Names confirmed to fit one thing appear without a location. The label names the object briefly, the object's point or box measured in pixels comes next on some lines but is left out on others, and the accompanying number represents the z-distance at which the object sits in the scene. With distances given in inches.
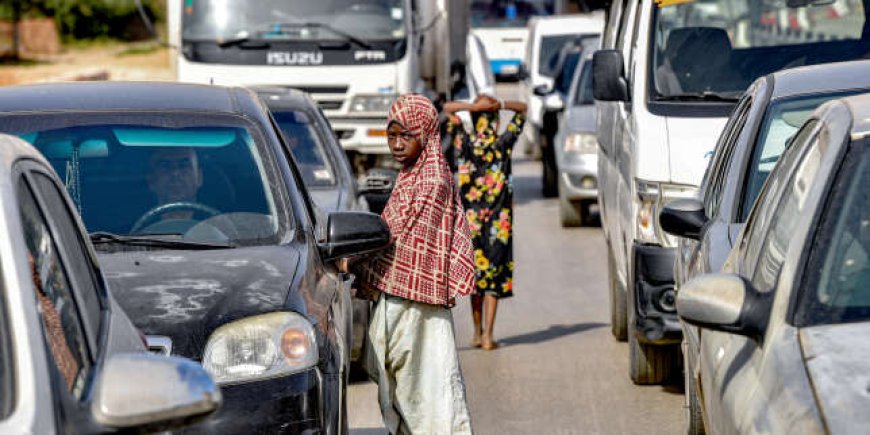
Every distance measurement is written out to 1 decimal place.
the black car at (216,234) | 436.5
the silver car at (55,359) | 250.7
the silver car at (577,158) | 1343.5
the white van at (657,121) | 695.1
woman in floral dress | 852.0
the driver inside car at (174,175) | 536.1
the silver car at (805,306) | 306.2
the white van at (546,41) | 2042.3
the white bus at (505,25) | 3742.6
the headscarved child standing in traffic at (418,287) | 538.6
